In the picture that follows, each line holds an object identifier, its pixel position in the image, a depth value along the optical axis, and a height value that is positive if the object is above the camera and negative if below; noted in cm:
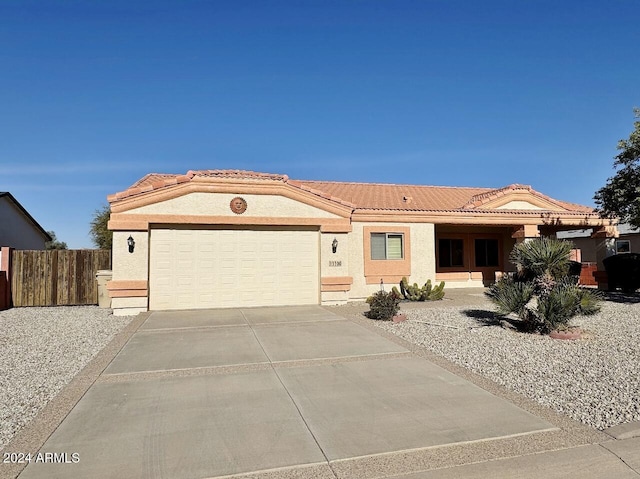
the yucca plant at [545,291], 917 -77
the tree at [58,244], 5592 +260
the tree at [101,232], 2962 +221
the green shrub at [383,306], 1122 -126
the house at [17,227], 1973 +188
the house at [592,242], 2738 +95
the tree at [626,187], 1364 +232
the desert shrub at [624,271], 1770 -62
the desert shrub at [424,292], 1571 -124
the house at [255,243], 1297 +60
